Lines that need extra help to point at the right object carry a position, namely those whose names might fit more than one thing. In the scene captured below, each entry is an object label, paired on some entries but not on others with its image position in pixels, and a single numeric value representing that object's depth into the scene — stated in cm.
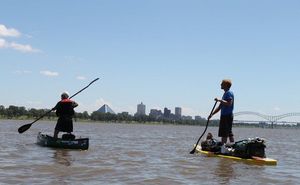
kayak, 1903
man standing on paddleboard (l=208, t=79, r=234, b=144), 1617
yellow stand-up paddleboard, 1541
